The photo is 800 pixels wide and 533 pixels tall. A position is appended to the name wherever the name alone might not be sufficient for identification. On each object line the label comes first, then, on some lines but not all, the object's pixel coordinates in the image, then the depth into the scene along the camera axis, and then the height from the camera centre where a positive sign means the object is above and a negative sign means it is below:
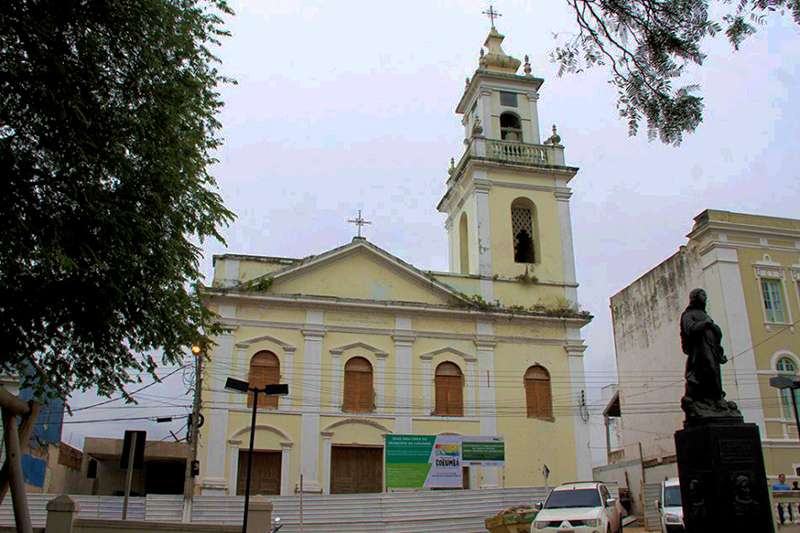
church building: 23.31 +5.04
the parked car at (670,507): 14.56 -0.07
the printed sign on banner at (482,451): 23.94 +1.65
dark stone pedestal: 8.79 +0.26
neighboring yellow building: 24.34 +6.30
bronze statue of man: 9.65 +1.79
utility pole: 19.50 +1.84
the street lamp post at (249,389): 12.42 +2.01
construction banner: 22.97 +1.31
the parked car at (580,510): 13.61 -0.11
